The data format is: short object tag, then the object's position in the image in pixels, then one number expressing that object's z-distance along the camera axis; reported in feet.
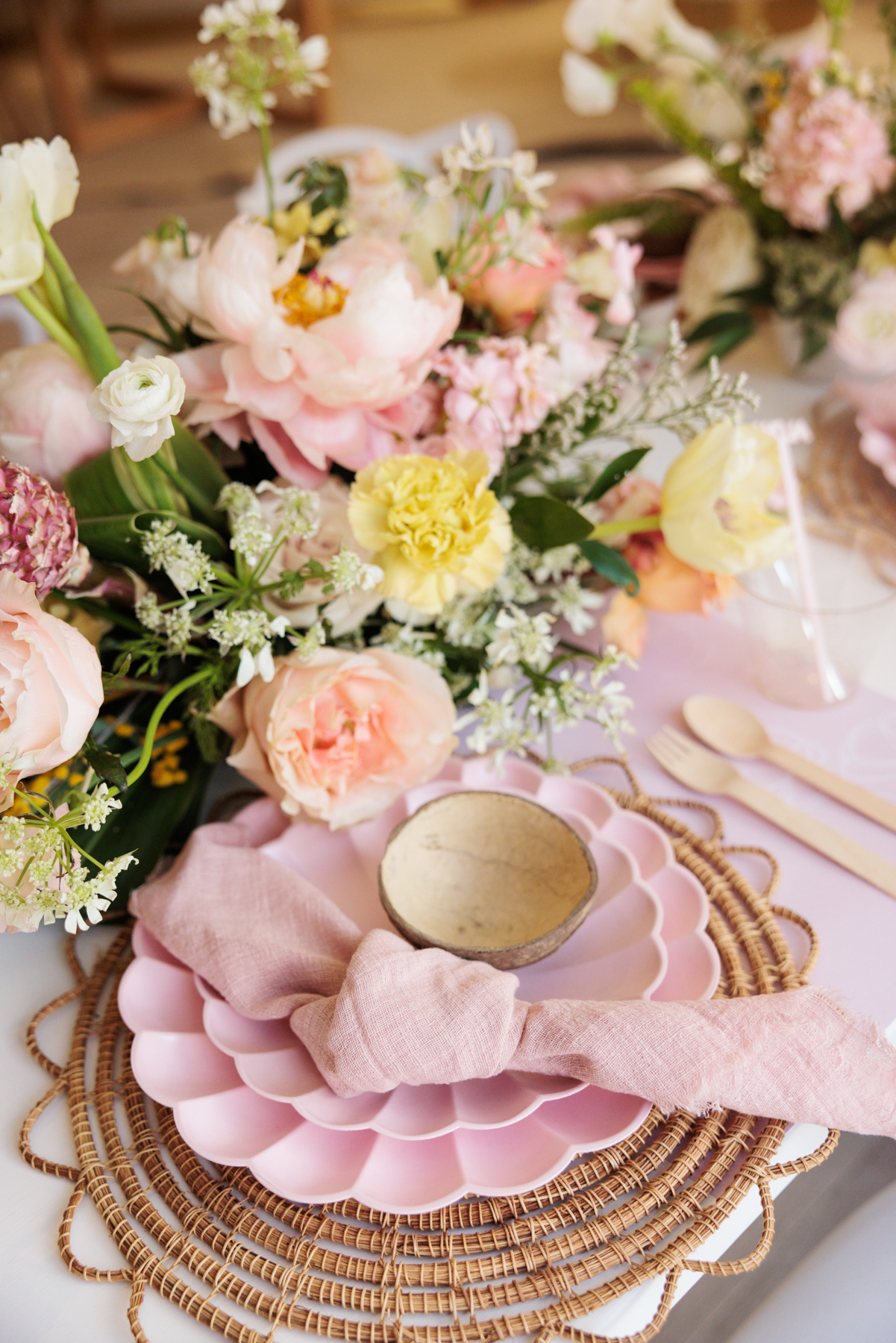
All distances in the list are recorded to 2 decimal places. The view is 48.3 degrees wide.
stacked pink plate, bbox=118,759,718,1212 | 1.65
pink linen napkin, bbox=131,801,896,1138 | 1.65
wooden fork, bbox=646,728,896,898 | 2.22
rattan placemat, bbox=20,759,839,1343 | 1.54
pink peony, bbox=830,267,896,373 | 3.45
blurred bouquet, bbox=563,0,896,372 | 3.69
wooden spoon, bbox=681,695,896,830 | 2.36
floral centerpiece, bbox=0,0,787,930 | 1.81
